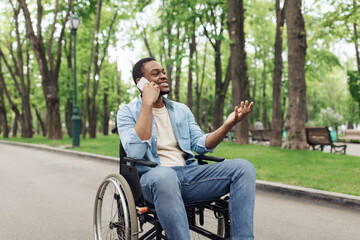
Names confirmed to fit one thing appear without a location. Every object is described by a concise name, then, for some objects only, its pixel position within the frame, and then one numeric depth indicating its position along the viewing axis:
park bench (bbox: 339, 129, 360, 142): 13.80
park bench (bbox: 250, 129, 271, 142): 18.56
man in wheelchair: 2.37
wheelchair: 2.49
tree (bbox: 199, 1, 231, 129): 18.73
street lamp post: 14.73
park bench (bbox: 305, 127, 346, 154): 12.58
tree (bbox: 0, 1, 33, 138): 22.76
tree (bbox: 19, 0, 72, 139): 17.41
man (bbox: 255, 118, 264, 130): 25.12
